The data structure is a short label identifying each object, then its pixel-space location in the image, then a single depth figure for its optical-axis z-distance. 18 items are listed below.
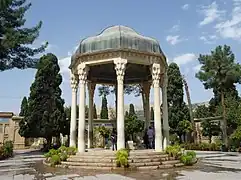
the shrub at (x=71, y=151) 13.54
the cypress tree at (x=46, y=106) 26.88
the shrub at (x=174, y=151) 13.29
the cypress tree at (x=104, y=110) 44.75
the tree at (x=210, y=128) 33.94
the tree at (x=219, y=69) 30.77
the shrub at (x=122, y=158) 11.67
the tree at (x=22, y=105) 41.04
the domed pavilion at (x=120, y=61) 13.71
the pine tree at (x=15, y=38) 18.84
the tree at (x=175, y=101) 34.31
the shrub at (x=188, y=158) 12.96
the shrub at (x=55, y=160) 13.00
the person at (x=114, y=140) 16.28
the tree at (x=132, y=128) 25.10
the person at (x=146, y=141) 17.16
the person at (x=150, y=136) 16.44
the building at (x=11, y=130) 34.72
